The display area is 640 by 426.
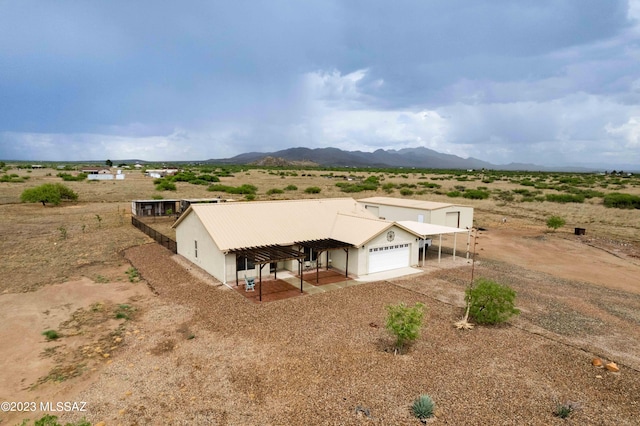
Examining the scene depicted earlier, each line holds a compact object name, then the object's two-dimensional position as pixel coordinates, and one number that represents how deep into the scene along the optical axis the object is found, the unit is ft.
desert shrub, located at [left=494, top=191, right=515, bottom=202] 198.59
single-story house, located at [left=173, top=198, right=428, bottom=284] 66.03
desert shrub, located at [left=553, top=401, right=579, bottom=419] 30.45
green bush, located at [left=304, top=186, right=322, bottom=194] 221.05
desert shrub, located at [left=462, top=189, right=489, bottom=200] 203.62
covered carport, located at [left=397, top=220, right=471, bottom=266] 79.51
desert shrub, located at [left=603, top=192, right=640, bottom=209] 166.61
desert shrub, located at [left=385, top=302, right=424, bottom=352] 40.70
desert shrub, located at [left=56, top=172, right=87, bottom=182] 274.57
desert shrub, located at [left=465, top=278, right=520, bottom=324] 48.57
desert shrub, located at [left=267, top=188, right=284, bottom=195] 216.13
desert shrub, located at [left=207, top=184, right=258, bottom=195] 210.38
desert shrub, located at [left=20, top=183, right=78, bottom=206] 162.71
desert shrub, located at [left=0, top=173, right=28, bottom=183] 246.88
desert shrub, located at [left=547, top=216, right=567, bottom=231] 119.24
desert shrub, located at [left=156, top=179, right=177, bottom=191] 216.54
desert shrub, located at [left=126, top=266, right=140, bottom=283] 67.61
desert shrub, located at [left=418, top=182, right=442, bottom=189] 254.51
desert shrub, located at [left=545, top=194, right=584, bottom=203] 186.80
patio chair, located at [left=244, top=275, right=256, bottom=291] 61.41
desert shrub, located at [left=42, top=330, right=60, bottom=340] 44.27
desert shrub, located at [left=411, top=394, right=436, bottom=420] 30.22
